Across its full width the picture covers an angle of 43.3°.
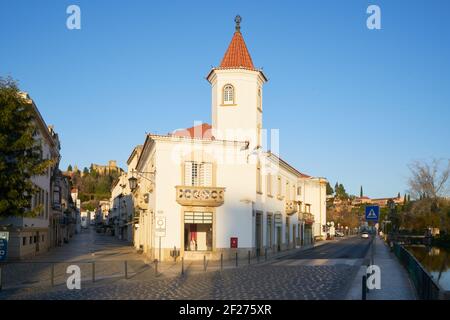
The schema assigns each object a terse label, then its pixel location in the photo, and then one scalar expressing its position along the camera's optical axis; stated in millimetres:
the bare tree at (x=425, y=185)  72062
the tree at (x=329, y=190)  126569
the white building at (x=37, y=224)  33859
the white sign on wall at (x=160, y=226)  25953
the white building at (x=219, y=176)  34906
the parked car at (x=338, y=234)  115725
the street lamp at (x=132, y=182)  31452
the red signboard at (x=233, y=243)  36219
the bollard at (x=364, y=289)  14630
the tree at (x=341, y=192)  155625
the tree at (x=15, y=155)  21406
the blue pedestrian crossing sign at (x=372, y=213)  19844
